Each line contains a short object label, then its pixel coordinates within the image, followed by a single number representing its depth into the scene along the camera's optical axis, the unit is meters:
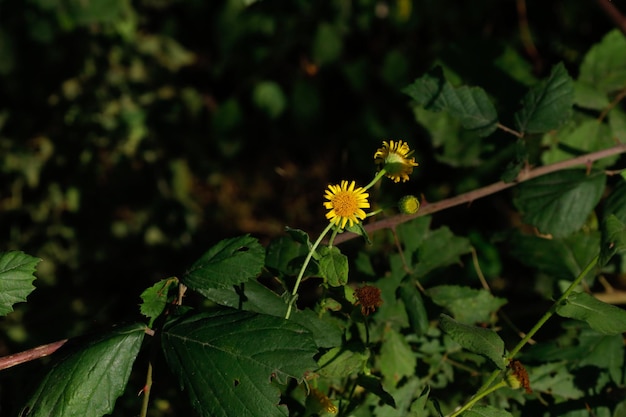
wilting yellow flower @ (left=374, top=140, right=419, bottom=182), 0.82
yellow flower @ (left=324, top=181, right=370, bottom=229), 0.80
